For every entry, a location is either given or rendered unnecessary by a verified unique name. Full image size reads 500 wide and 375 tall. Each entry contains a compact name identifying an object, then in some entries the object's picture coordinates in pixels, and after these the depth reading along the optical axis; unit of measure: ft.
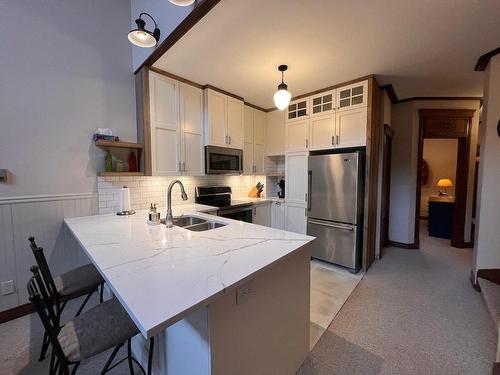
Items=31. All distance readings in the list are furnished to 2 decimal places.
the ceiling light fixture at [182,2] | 4.62
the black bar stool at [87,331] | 3.03
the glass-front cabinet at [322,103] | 10.04
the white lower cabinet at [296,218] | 11.21
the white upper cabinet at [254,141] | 12.26
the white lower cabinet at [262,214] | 11.82
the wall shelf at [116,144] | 7.38
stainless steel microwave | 10.17
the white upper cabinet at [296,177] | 11.16
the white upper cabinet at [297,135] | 11.00
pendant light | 7.06
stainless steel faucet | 5.93
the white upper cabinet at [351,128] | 9.12
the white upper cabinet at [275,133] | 12.58
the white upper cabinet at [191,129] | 9.31
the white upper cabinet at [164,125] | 8.36
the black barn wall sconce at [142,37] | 6.09
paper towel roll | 7.86
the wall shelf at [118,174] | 7.56
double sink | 6.79
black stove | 10.51
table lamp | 17.98
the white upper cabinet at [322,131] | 10.04
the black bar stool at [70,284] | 4.43
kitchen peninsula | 2.68
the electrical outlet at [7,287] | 6.31
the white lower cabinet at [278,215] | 12.30
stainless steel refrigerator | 9.17
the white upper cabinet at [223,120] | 10.03
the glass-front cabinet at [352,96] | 8.99
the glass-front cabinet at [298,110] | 10.97
